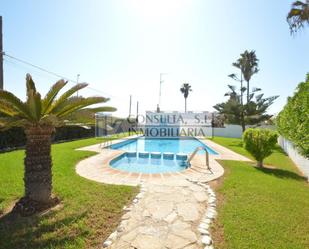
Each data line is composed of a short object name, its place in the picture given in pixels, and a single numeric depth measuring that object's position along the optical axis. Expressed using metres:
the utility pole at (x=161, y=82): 28.38
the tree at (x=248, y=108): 18.39
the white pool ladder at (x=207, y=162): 7.47
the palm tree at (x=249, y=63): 17.19
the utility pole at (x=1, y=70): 11.74
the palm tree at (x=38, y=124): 3.63
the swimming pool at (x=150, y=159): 8.66
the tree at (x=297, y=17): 9.12
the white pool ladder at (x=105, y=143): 12.55
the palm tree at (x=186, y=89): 38.47
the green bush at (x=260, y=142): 7.67
